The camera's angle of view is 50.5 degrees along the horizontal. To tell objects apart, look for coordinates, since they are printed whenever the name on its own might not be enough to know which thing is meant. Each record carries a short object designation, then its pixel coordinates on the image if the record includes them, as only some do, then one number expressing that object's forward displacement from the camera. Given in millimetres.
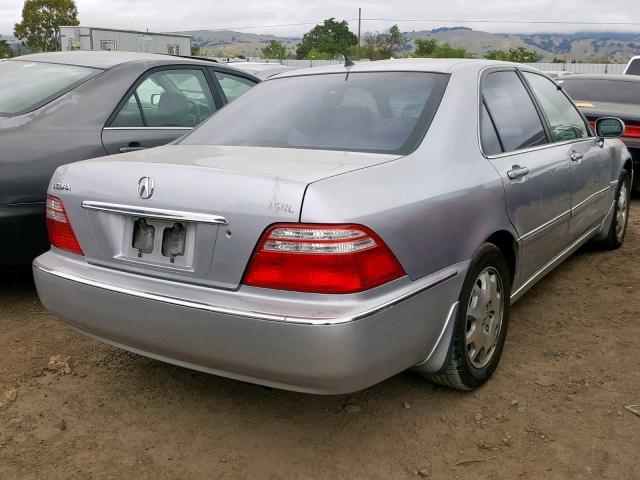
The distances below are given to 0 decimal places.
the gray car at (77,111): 3801
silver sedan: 2244
